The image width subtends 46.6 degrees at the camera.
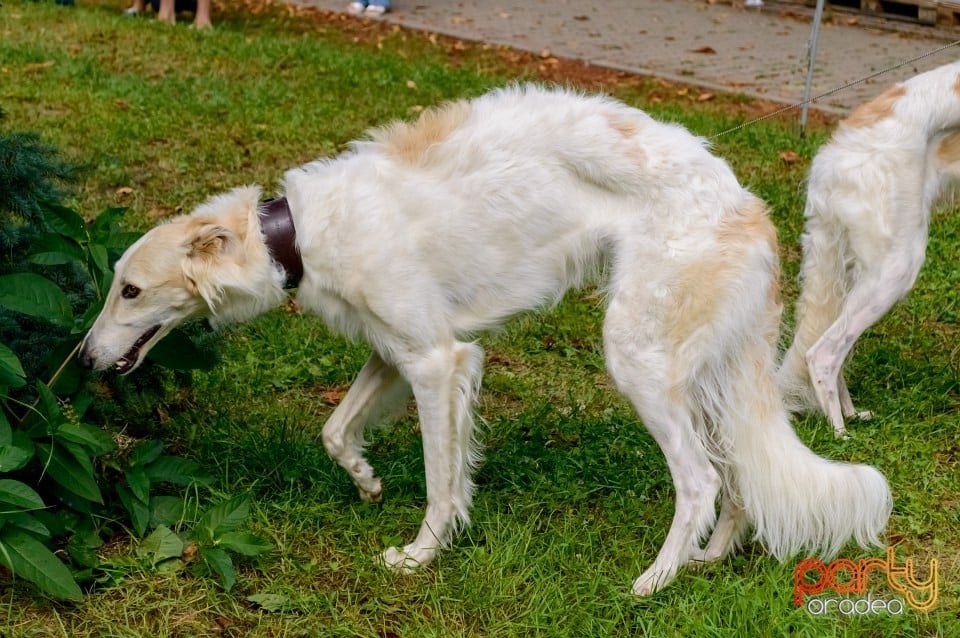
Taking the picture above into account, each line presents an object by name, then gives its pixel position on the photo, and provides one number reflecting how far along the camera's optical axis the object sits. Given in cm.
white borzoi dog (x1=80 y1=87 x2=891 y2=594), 364
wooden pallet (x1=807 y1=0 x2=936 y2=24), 1213
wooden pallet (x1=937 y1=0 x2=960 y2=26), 1194
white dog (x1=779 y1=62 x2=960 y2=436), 490
